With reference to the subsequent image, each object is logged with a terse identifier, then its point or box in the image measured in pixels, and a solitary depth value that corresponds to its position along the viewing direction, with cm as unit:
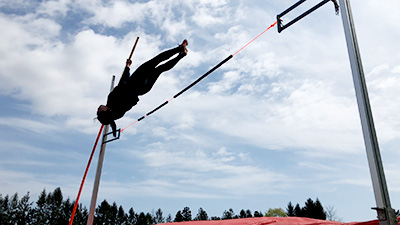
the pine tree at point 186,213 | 3697
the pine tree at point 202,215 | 3875
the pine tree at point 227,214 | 3939
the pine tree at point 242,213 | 3919
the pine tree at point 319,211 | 2852
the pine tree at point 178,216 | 3669
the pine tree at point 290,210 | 3312
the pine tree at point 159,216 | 4111
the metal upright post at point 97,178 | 557
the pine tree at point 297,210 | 3175
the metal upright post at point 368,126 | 209
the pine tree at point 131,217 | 4025
